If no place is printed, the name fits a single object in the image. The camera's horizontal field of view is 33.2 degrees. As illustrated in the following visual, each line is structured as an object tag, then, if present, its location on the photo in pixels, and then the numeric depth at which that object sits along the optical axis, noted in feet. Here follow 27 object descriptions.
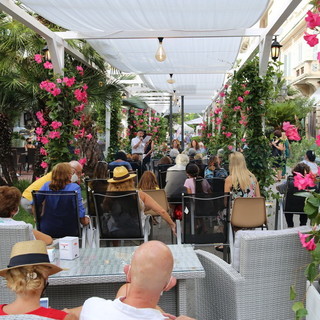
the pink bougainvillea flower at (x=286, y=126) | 10.23
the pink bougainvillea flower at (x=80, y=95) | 29.53
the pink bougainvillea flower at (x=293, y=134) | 10.20
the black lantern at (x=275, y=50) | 29.94
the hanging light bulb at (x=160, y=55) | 25.64
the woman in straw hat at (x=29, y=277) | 7.27
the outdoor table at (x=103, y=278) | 9.52
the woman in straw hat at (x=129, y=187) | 17.56
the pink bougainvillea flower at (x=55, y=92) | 28.71
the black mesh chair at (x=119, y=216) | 16.76
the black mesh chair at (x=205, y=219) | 16.79
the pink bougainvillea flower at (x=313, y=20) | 8.65
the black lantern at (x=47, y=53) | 29.43
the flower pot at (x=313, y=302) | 8.70
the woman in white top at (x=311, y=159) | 25.14
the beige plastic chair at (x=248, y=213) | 18.08
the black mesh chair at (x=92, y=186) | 20.17
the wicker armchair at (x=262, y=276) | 9.80
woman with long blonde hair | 20.29
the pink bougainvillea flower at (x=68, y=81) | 28.71
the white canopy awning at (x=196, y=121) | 108.92
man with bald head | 6.45
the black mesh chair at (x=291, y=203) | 20.30
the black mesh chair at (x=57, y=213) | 16.76
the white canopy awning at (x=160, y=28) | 20.61
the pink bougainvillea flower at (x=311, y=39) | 8.74
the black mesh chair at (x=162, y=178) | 28.04
